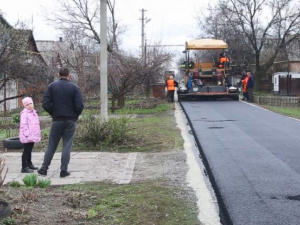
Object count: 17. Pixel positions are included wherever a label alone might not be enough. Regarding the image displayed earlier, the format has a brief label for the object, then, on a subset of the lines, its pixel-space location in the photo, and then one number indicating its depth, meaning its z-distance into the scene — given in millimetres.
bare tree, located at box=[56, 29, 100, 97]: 18812
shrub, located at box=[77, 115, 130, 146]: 10383
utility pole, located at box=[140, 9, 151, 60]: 58619
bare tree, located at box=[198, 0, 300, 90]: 34531
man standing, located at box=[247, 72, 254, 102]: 25197
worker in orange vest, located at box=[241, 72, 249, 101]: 25203
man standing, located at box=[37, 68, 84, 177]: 7441
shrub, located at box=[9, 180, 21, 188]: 6578
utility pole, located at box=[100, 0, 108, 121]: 12102
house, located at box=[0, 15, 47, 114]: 17328
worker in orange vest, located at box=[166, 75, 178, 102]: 24741
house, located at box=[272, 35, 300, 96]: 37875
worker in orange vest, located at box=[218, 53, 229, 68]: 26125
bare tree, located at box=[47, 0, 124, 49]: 35781
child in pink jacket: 7902
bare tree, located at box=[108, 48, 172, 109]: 20141
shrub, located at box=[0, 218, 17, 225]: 4606
